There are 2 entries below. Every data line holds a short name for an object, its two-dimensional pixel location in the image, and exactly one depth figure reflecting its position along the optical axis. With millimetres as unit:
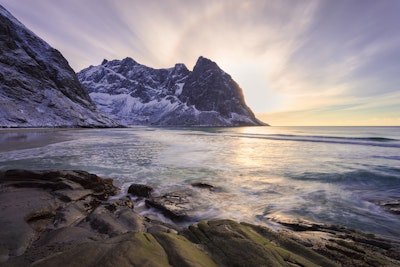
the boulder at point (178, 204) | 7974
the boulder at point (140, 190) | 10177
